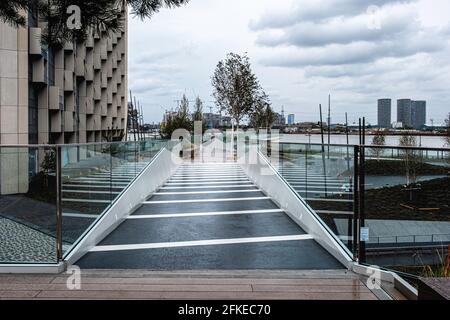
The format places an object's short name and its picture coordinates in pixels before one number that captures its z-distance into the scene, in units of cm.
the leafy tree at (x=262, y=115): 3359
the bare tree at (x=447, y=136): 3762
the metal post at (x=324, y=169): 664
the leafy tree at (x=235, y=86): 3192
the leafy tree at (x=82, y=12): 461
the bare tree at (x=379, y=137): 4378
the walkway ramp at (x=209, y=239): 540
